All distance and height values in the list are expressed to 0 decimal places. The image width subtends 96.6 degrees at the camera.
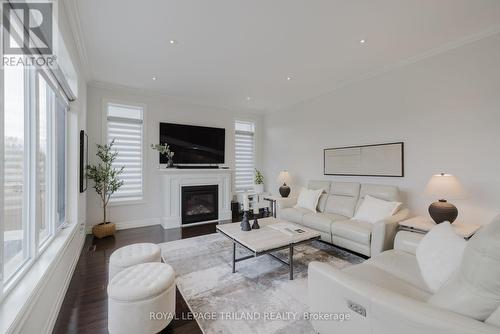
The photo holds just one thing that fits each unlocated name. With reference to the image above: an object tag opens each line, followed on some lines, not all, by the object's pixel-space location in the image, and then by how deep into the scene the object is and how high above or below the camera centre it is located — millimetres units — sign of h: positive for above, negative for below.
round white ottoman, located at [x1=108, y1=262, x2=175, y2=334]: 1588 -1024
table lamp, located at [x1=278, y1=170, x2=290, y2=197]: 5148 -386
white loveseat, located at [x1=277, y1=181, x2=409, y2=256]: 2803 -824
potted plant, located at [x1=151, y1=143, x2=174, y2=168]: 4754 +274
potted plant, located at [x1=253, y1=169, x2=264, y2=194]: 6090 -512
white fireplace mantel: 4684 -432
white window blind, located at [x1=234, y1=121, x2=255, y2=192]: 6152 +270
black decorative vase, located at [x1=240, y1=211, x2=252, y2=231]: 2871 -781
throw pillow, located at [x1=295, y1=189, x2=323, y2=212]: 4105 -638
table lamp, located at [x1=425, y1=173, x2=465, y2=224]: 2568 -310
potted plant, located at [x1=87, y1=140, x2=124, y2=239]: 3955 -311
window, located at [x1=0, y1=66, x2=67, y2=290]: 1528 -42
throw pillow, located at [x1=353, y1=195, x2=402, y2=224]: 3146 -632
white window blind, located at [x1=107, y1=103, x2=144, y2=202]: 4504 +393
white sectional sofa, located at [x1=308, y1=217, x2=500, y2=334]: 994 -721
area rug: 1883 -1322
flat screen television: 4973 +510
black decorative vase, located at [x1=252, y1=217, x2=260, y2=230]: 2966 -807
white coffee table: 2396 -856
